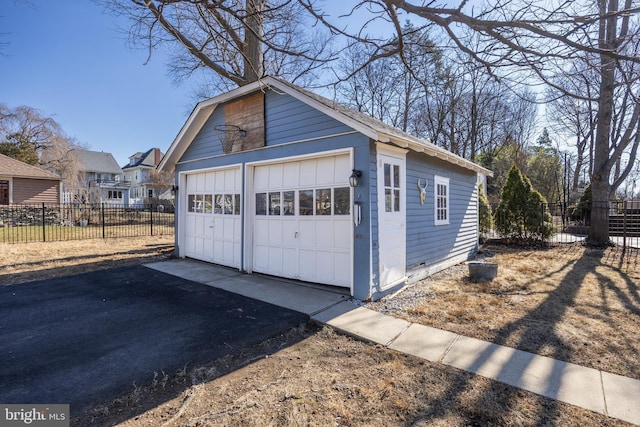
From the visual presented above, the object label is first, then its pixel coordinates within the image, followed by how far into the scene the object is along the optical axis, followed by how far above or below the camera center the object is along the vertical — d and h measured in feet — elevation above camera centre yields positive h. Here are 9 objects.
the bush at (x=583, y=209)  46.00 +0.00
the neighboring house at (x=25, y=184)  60.13 +5.87
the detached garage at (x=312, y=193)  16.07 +1.13
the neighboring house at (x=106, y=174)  116.88 +15.31
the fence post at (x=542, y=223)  34.53 -1.57
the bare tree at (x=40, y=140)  75.82 +19.15
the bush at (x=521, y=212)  34.83 -0.32
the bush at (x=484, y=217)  39.29 -0.96
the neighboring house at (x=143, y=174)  131.96 +17.50
